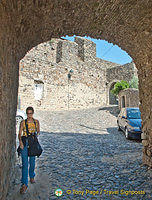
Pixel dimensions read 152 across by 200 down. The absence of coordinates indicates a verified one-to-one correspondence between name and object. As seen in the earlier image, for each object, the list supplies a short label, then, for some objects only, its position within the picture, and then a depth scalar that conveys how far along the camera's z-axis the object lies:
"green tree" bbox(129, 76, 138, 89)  16.67
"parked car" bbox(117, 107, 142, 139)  6.03
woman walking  2.48
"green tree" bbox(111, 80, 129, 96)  16.12
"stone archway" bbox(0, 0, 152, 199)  1.88
